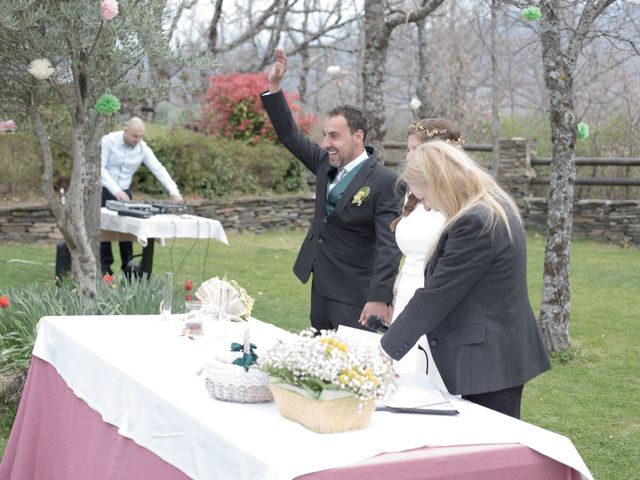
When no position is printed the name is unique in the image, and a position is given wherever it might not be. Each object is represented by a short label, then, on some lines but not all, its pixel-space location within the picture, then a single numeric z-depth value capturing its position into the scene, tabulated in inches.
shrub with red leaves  692.7
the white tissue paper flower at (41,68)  234.8
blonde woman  124.4
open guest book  119.6
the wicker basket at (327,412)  107.3
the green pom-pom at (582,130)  487.5
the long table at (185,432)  105.2
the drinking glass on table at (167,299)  173.8
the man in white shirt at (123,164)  382.6
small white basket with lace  120.4
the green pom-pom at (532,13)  288.7
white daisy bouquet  107.1
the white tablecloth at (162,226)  351.9
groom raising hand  193.8
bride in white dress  177.2
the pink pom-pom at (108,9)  225.5
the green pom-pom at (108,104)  249.9
